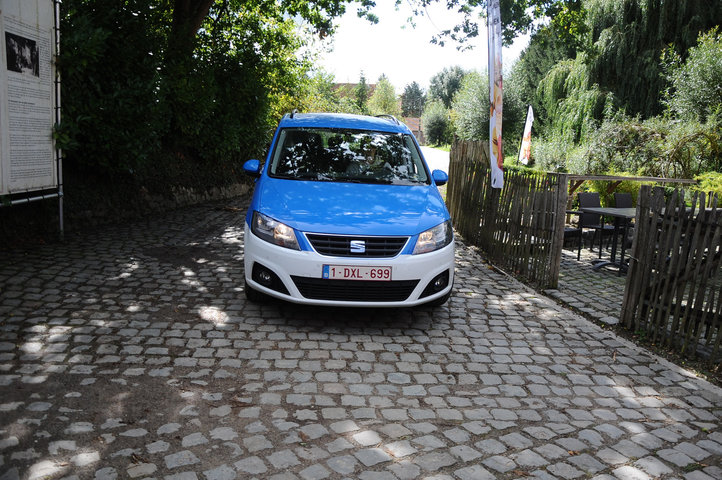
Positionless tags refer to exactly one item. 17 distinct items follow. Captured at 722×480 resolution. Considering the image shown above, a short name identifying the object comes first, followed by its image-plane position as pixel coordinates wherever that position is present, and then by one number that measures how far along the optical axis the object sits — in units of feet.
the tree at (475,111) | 133.18
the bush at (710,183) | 36.11
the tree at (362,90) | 288.73
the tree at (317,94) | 67.67
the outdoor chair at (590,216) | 31.19
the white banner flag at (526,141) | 69.39
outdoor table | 27.81
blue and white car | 16.62
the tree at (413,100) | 442.50
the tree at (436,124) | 258.16
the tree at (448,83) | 295.89
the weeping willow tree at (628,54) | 66.03
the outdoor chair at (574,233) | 31.01
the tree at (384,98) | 273.95
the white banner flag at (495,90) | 26.18
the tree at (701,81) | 54.90
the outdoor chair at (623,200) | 32.45
